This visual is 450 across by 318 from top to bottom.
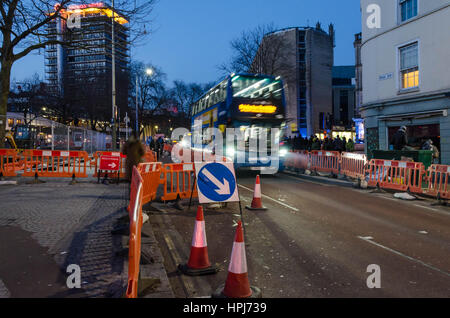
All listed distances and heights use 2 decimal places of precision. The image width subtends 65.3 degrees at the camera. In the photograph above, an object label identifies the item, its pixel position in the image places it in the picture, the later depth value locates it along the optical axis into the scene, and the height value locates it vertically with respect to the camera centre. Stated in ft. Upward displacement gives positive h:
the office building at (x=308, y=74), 192.03 +43.17
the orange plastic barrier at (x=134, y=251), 10.80 -3.17
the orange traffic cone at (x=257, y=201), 28.14 -3.96
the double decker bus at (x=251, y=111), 51.94 +6.11
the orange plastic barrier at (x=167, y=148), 124.36 +1.68
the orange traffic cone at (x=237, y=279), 11.82 -4.32
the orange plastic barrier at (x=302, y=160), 59.88 -1.47
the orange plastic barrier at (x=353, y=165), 44.70 -1.83
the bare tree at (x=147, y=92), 183.73 +34.41
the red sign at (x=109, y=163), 44.93 -1.25
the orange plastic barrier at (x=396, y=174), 35.94 -2.57
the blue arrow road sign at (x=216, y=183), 24.61 -2.15
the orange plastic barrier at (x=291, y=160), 64.54 -1.56
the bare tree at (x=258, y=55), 131.95 +37.12
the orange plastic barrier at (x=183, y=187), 30.14 -2.69
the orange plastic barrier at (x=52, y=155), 43.37 -0.77
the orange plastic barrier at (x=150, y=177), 25.22 -1.92
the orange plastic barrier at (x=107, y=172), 44.83 -2.43
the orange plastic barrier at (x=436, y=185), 32.83 -3.33
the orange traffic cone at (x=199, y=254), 14.70 -4.35
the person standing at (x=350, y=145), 92.45 +1.67
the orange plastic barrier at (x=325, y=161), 51.93 -1.47
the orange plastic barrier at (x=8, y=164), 42.25 -1.28
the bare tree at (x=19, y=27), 42.68 +15.86
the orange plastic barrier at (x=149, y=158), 53.21 -0.77
